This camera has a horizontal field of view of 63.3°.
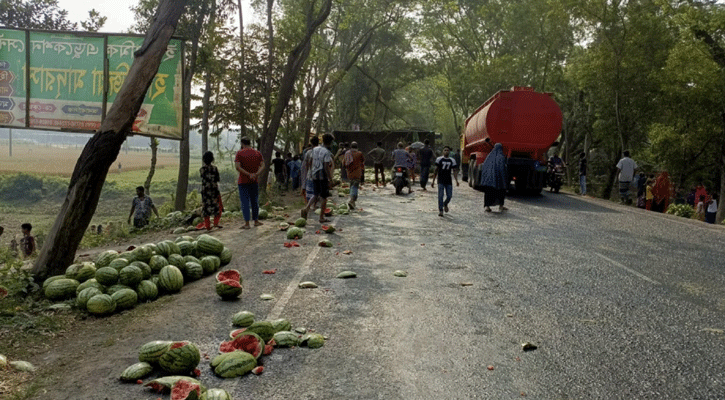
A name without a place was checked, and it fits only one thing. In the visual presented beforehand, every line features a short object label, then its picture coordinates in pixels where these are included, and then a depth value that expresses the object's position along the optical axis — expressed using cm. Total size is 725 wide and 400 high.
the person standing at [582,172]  2560
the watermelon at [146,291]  708
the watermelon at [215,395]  395
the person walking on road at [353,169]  1669
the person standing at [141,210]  1667
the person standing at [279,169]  2691
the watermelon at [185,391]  397
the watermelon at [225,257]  907
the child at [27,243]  1527
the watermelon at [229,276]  716
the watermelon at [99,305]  651
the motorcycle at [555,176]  2564
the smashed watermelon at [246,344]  496
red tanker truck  2081
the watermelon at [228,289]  683
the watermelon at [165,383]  423
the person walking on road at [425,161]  2223
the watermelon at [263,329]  532
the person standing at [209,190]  1277
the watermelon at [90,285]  691
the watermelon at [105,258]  756
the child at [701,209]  2234
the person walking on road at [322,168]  1309
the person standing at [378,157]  2534
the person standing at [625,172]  2241
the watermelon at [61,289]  702
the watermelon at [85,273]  738
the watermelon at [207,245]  890
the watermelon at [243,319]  578
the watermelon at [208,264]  852
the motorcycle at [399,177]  2200
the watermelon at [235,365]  459
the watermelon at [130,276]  709
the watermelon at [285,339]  527
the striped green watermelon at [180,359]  457
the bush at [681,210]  2141
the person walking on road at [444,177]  1522
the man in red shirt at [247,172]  1248
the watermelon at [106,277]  704
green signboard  1035
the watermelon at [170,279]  743
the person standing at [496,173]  1537
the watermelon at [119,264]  732
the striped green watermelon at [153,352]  476
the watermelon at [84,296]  665
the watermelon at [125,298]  668
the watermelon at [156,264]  773
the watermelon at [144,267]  738
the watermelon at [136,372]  453
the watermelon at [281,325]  549
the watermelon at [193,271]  812
